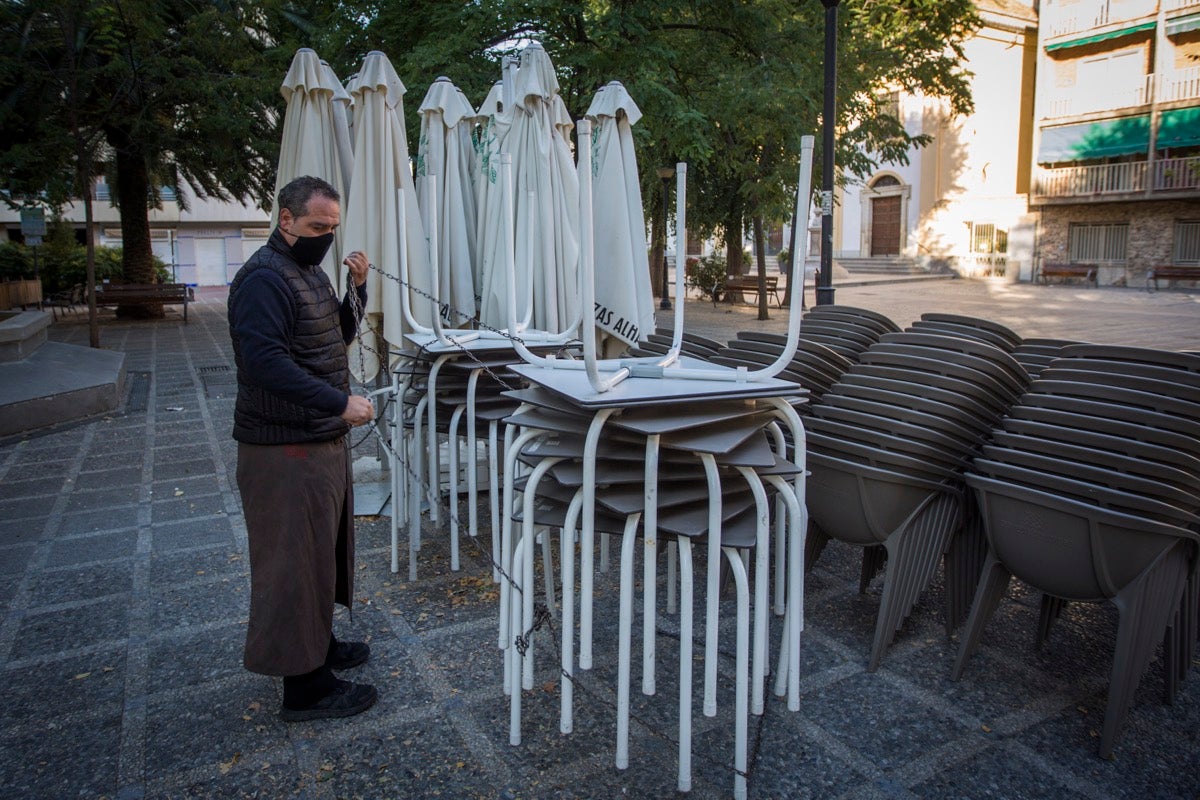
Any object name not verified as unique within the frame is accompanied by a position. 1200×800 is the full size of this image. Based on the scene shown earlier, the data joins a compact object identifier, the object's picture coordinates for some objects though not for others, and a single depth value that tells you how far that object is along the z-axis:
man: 2.71
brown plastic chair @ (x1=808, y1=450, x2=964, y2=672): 3.18
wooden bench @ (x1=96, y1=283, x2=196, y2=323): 17.50
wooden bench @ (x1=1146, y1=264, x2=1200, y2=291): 25.23
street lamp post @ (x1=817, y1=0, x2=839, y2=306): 9.04
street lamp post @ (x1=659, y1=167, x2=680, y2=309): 17.53
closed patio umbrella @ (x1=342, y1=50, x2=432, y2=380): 4.76
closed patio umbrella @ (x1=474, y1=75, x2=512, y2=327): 4.93
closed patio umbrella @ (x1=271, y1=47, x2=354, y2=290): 4.87
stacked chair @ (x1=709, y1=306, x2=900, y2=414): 3.84
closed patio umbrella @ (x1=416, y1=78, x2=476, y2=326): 5.12
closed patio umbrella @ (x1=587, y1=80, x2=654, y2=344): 4.88
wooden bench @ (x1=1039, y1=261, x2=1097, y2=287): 27.91
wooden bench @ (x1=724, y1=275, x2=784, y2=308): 19.62
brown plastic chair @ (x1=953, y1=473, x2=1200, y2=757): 2.60
